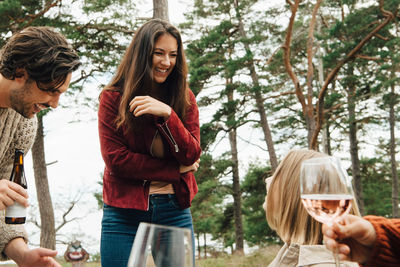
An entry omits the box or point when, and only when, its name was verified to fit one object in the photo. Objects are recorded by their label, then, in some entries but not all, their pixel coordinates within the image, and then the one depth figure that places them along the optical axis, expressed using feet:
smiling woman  5.97
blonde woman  5.02
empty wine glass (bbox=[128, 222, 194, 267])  2.21
